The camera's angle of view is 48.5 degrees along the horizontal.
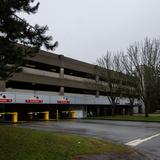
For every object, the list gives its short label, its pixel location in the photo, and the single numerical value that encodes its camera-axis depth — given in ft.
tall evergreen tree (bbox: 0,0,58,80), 19.55
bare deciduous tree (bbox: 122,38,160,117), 76.56
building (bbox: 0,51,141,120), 69.45
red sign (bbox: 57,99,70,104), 76.45
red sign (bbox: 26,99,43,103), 65.72
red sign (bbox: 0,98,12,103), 58.89
